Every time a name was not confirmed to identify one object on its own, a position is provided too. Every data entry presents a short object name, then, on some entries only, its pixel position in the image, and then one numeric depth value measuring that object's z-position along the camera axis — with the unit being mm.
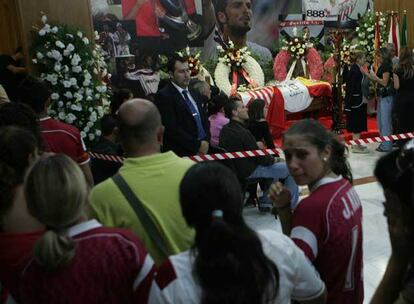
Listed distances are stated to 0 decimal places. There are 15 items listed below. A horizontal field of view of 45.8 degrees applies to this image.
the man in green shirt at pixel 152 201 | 1761
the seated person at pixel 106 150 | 3980
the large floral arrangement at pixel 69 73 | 5352
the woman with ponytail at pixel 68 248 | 1360
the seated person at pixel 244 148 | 4652
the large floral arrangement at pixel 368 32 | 10445
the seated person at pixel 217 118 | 5152
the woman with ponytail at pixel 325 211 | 1751
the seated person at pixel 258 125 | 5047
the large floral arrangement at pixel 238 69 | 9305
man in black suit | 4238
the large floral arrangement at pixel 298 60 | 9828
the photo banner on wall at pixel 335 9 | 11203
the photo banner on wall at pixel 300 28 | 10891
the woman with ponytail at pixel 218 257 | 1244
